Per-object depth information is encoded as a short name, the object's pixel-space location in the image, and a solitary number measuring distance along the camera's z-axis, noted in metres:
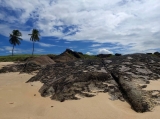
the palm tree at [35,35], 34.10
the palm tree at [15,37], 34.25
